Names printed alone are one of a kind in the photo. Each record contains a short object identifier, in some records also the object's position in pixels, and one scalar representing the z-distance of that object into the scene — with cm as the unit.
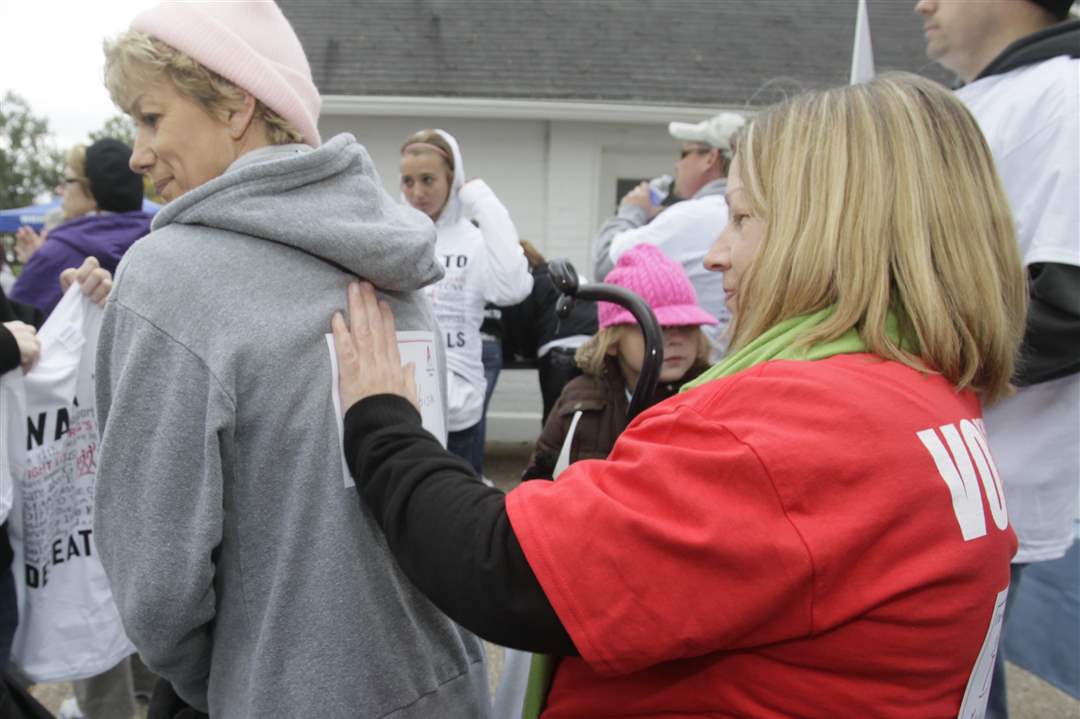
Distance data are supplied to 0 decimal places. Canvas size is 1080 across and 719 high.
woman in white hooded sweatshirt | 414
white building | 798
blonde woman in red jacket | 97
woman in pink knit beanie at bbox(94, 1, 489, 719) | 125
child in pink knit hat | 269
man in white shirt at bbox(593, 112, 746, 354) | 367
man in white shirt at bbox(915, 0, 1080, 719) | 183
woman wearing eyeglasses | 345
